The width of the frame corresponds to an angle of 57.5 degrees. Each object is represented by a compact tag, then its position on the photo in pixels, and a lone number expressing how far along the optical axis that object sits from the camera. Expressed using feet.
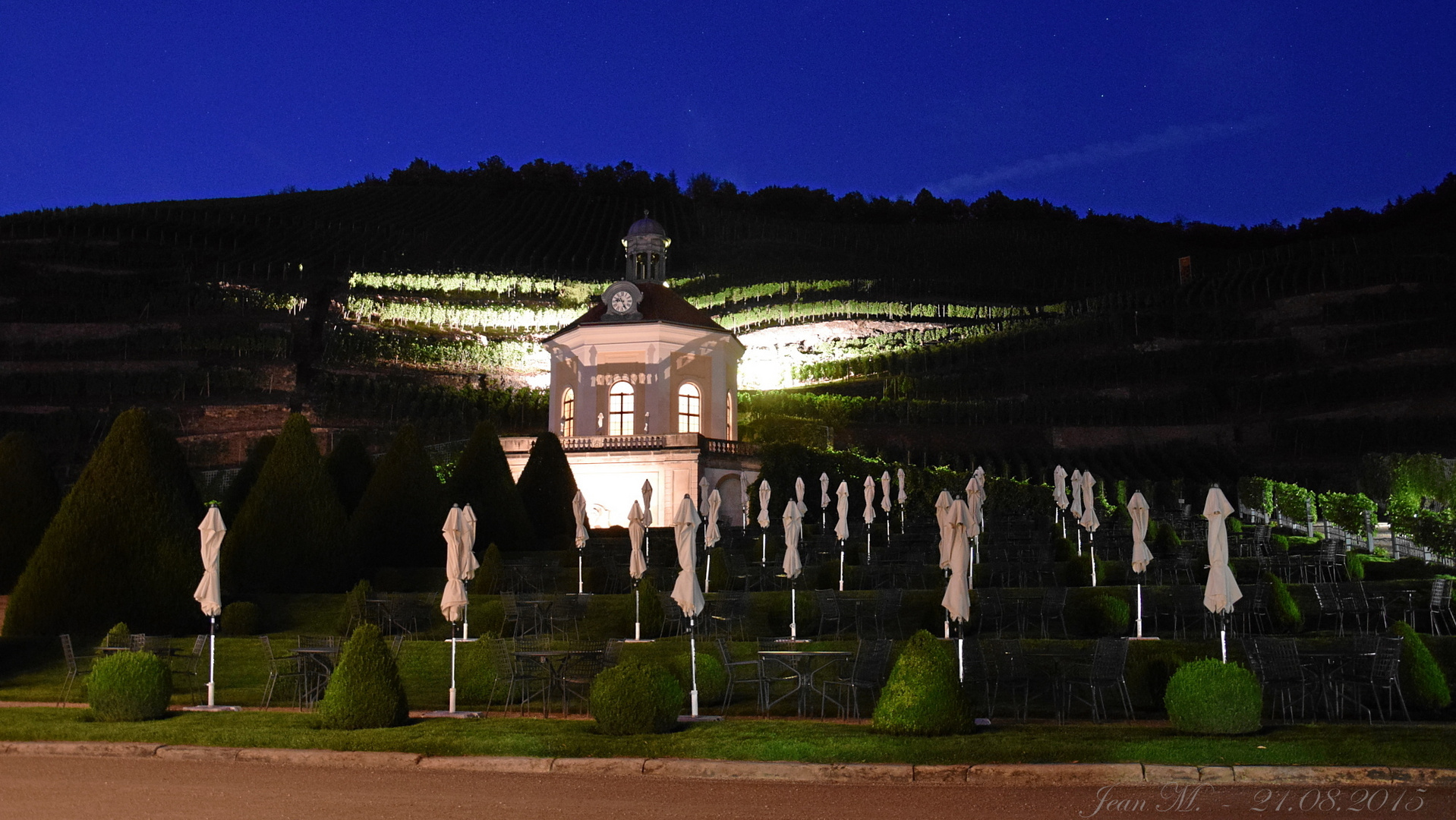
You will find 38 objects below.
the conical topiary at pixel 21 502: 77.82
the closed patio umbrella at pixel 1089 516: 79.05
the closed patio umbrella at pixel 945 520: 52.29
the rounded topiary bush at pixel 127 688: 46.09
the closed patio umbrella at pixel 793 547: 64.06
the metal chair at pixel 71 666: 52.90
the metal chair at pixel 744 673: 49.70
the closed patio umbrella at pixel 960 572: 47.47
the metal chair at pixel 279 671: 53.36
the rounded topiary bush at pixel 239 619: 67.92
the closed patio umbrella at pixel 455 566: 53.47
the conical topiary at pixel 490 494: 97.40
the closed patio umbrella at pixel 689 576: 51.24
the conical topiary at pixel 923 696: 39.88
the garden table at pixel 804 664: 48.06
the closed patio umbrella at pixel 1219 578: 47.70
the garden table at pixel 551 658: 47.96
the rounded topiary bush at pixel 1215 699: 39.17
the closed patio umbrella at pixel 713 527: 82.28
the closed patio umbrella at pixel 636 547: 63.84
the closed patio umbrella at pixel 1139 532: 62.08
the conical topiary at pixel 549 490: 107.24
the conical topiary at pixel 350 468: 99.60
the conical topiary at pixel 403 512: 88.74
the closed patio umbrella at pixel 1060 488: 92.38
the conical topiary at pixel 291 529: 76.84
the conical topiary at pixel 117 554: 65.10
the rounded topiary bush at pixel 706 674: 51.08
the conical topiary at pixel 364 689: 43.14
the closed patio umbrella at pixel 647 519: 82.43
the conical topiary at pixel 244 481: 90.48
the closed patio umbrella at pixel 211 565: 54.95
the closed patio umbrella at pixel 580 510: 80.71
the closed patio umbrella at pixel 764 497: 101.93
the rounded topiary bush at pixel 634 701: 41.42
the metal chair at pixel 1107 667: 44.39
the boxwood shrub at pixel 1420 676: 44.62
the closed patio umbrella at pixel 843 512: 81.20
